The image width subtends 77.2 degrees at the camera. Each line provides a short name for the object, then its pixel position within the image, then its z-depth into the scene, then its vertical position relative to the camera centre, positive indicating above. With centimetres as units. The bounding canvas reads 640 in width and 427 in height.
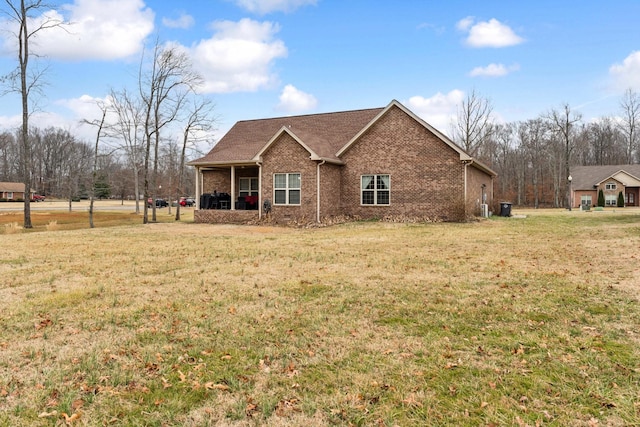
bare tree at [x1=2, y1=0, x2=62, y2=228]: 2159 +845
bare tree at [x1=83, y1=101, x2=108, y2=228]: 2216 +492
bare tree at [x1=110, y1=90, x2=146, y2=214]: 2741 +686
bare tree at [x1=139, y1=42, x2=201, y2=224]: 2373 +781
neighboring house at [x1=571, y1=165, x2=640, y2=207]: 4900 +251
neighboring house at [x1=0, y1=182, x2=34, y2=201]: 7550 +322
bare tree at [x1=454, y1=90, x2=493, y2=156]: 4197 +948
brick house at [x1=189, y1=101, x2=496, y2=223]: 1975 +158
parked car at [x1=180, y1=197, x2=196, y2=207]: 6793 +85
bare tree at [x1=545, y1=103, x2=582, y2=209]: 4341 +969
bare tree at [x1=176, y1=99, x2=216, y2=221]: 2861 +615
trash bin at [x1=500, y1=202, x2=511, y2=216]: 2543 -24
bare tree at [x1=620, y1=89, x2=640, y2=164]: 5491 +1194
